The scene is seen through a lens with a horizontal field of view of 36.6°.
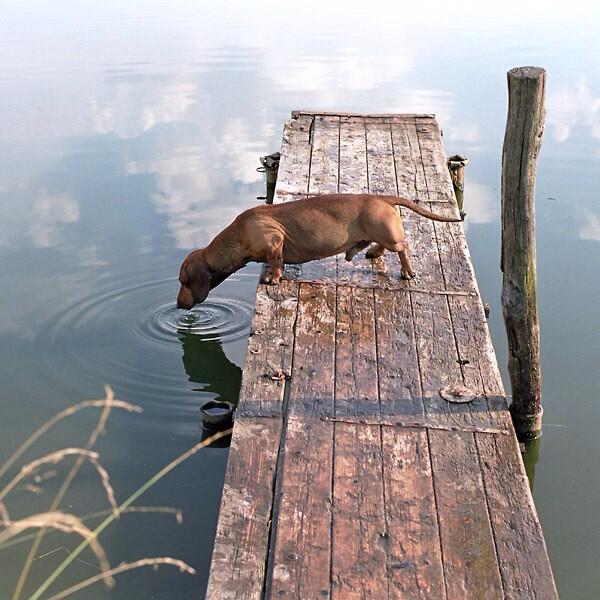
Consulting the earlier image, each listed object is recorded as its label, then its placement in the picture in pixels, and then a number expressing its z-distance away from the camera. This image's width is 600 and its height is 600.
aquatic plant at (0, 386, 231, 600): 1.97
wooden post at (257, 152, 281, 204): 9.05
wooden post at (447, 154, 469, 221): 9.46
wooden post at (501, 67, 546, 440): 4.65
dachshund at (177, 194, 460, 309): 5.71
